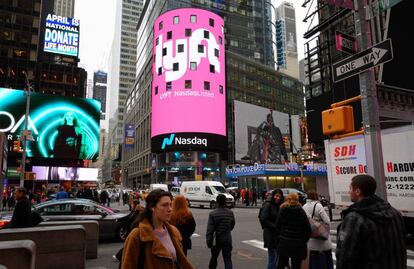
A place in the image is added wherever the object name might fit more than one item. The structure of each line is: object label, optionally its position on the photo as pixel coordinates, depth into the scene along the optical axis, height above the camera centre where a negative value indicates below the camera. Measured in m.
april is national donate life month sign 78.19 +34.08
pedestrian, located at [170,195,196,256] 7.05 -0.60
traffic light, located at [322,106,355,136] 7.00 +1.30
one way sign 6.20 +2.29
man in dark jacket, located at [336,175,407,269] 3.44 -0.48
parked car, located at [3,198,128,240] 13.02 -0.85
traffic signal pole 6.07 +1.40
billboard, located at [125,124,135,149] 35.17 +5.43
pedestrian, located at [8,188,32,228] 8.44 -0.50
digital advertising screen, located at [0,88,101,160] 49.41 +9.75
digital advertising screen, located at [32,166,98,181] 58.59 +2.97
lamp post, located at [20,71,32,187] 25.09 +2.44
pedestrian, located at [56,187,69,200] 21.05 -0.26
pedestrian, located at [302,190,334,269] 6.78 -1.18
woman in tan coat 3.19 -0.48
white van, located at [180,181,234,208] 33.91 -0.41
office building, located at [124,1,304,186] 89.06 +31.59
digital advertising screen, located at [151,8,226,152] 67.56 +20.75
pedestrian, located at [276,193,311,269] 6.36 -0.80
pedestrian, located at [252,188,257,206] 39.04 -1.06
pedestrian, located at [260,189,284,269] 7.55 -0.72
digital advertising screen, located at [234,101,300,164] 76.38 +11.80
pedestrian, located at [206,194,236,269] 7.53 -0.89
